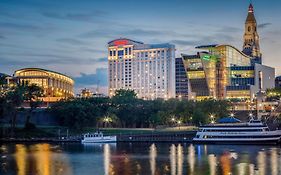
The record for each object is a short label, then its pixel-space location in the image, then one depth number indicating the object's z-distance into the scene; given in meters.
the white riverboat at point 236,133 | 139.25
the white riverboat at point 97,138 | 148.00
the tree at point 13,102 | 151.12
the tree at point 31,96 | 157.93
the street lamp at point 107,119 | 174.35
